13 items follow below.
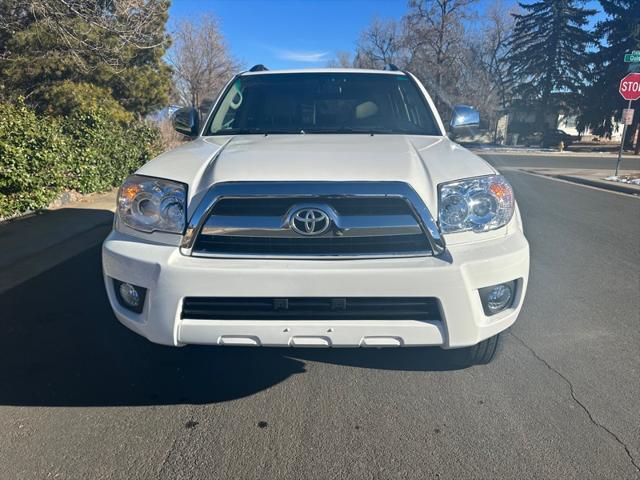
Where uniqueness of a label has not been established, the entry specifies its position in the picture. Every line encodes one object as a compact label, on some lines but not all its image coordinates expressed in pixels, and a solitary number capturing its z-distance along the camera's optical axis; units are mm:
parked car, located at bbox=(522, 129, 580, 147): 44719
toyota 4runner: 2205
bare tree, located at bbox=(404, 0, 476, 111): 36125
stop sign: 12820
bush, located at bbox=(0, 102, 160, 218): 6559
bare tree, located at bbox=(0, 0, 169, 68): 8562
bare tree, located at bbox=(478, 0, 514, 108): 47344
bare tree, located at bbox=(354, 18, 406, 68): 45219
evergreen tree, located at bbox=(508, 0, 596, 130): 41156
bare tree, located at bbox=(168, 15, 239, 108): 26797
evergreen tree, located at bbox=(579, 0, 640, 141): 35719
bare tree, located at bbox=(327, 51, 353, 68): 59319
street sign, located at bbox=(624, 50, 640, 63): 12164
